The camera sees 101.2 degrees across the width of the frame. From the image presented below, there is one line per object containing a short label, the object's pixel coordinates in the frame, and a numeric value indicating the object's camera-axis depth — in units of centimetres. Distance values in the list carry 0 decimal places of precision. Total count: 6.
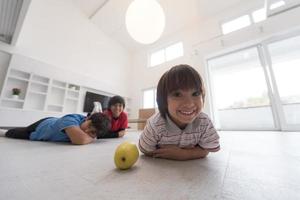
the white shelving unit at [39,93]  227
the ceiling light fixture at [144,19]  177
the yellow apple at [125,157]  46
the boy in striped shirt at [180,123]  48
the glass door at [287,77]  226
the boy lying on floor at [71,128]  103
